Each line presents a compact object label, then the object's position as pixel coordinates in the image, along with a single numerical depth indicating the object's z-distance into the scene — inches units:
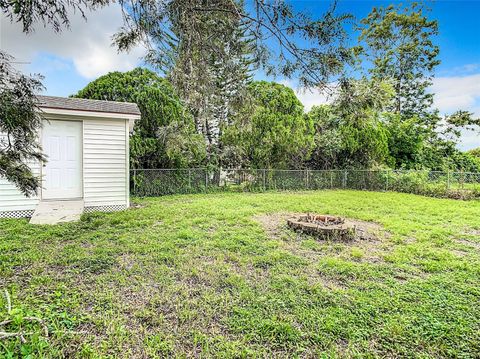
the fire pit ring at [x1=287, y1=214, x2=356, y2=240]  179.3
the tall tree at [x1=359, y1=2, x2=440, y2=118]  658.2
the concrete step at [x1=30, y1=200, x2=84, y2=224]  212.7
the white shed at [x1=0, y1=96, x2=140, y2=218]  245.3
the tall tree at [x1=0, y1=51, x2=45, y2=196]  91.6
